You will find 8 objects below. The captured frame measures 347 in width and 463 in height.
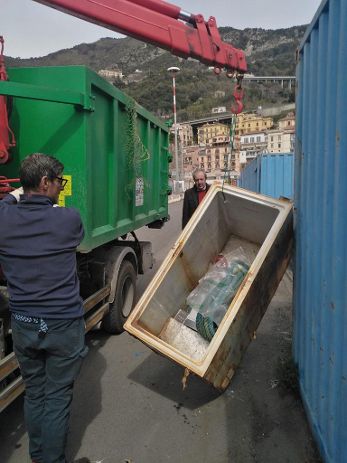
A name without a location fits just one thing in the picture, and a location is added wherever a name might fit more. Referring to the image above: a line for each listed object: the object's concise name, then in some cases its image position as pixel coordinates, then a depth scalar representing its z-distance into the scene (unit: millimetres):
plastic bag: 3434
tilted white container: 2768
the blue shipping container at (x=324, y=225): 1927
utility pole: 21469
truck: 3090
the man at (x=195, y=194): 4855
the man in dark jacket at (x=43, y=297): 2109
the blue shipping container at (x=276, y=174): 12086
